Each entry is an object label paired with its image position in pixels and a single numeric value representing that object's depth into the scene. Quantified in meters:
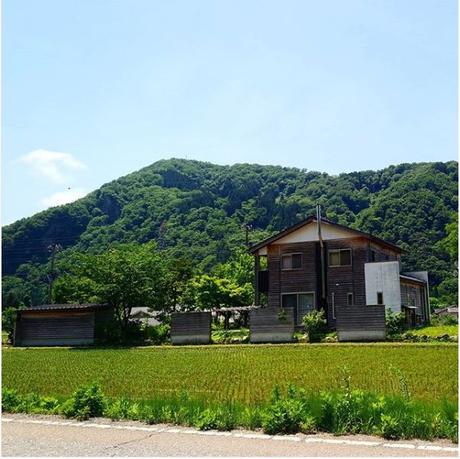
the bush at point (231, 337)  27.50
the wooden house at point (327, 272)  30.11
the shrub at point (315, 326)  25.98
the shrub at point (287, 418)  7.06
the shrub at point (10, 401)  9.23
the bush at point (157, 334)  30.47
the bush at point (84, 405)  8.38
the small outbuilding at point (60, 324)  32.78
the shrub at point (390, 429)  6.57
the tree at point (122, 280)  31.42
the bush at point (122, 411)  8.17
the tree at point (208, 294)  41.81
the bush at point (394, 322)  25.30
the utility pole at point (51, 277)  53.06
